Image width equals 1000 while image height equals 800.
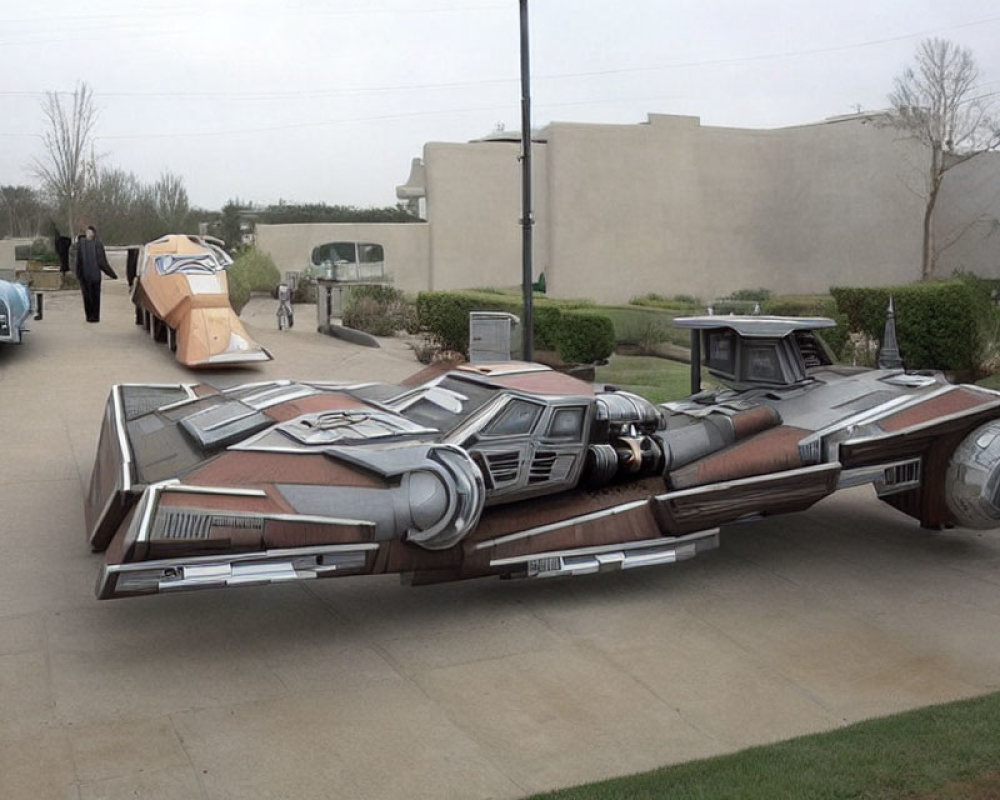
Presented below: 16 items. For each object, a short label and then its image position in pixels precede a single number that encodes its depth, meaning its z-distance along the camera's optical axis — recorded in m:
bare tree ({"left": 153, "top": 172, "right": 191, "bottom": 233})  50.28
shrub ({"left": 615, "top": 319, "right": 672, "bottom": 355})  21.58
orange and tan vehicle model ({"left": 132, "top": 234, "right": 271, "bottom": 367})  18.05
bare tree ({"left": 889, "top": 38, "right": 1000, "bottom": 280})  34.38
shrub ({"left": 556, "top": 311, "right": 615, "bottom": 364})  18.53
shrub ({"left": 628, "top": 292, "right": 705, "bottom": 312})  29.85
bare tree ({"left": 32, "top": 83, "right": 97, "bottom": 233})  37.12
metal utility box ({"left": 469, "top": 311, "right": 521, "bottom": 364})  14.14
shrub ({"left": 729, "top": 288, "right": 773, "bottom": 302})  35.78
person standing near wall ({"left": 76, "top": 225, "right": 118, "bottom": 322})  21.29
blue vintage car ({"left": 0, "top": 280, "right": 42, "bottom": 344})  17.81
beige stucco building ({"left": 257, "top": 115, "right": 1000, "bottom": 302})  34.59
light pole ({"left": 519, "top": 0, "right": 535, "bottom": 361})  13.41
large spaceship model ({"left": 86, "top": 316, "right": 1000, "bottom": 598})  6.79
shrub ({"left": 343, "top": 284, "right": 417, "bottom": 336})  24.70
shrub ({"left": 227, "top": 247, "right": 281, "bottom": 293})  28.69
